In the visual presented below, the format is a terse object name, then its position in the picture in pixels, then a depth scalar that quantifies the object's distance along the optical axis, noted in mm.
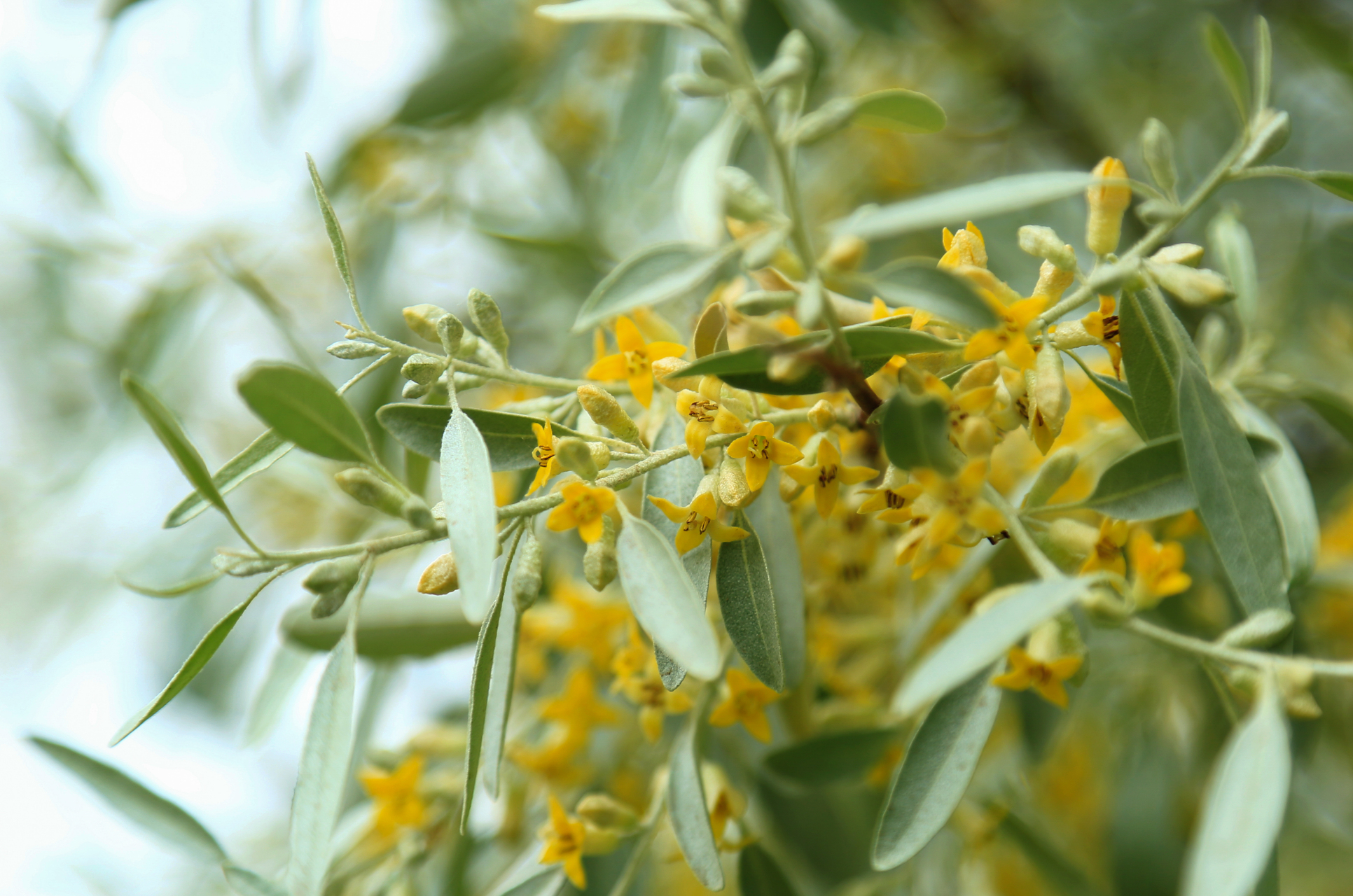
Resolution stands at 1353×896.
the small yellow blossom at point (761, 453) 642
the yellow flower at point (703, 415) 639
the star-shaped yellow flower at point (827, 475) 645
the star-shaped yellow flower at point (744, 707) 670
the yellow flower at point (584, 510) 634
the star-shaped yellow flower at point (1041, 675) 639
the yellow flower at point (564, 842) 665
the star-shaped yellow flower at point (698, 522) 641
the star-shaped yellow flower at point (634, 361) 655
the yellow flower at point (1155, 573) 648
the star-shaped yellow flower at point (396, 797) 689
